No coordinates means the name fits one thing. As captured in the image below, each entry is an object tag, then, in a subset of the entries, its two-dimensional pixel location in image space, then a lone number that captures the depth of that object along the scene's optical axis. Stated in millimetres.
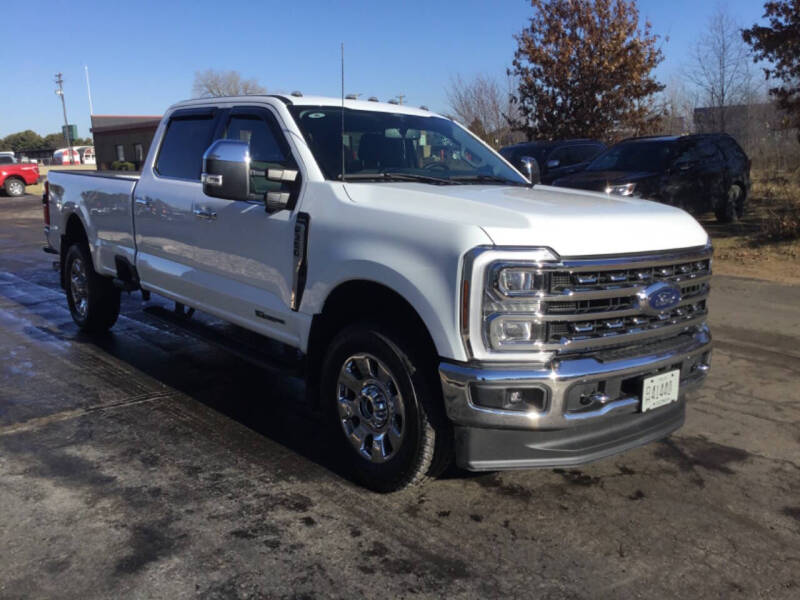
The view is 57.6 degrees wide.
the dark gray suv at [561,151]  15133
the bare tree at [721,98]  21000
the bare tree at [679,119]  25508
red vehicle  32875
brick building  39219
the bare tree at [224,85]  46184
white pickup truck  3242
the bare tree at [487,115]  26000
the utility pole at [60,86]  68750
